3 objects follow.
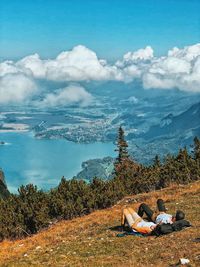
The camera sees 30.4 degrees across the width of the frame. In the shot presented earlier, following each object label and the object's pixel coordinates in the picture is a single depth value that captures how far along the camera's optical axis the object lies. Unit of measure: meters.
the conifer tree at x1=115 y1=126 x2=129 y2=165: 69.60
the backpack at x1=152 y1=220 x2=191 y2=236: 13.78
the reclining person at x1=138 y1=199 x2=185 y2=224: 14.29
